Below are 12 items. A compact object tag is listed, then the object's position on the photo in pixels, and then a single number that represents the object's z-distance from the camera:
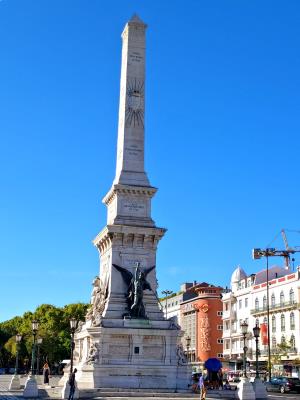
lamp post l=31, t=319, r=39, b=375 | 38.56
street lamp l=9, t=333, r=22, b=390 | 44.88
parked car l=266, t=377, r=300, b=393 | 50.56
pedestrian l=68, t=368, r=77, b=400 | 30.14
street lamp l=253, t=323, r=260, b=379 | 38.17
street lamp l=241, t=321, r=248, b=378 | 37.47
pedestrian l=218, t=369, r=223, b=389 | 43.21
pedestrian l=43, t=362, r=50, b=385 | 49.00
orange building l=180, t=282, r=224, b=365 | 101.50
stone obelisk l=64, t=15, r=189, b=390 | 37.22
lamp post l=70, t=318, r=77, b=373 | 37.45
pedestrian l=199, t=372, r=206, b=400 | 28.94
